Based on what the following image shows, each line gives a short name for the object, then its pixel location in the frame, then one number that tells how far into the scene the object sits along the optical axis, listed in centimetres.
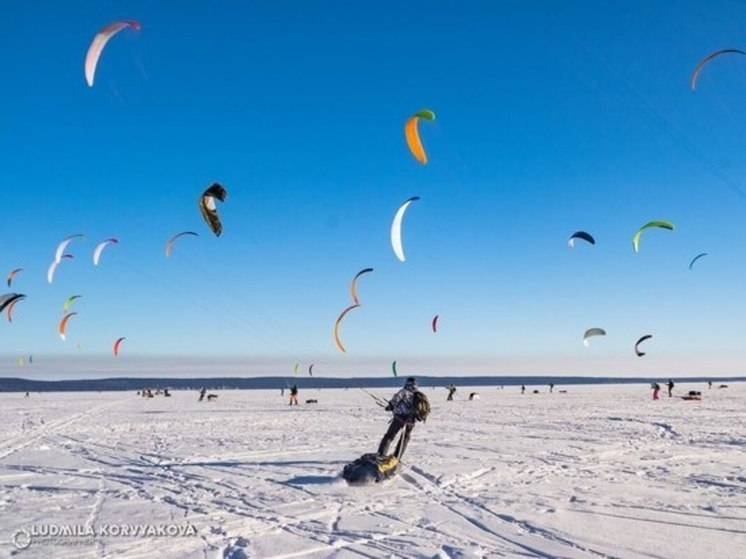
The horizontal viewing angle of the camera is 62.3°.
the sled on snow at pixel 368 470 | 865
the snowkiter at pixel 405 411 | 970
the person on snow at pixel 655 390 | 3566
